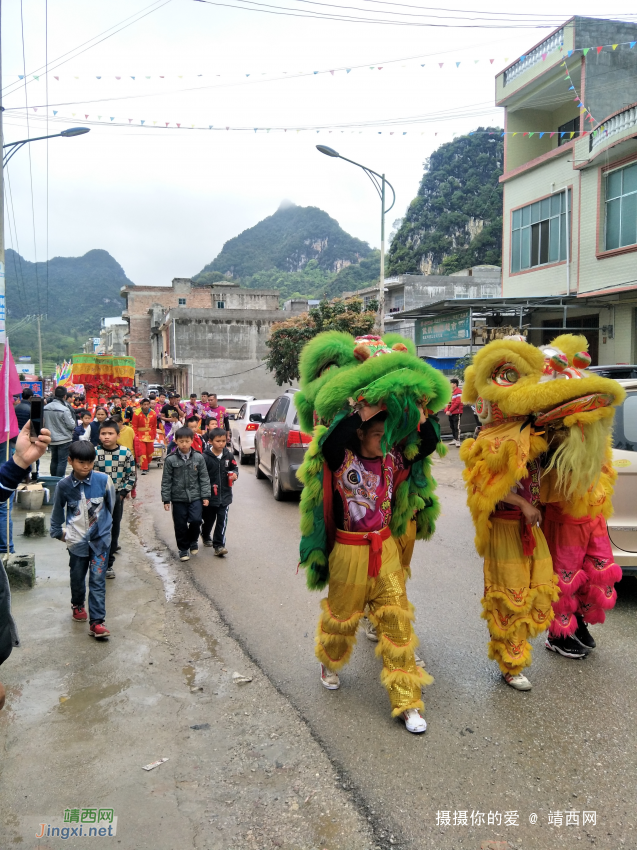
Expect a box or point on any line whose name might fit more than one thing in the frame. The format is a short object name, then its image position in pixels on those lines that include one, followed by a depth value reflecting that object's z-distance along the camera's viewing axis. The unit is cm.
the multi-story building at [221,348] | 3694
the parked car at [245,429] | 1485
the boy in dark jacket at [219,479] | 704
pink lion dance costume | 383
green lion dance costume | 344
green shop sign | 1697
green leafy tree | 2488
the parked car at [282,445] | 961
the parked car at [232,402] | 1967
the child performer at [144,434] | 1265
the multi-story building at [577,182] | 1562
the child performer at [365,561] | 349
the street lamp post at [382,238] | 1884
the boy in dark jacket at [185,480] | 664
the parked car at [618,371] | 648
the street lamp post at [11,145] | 769
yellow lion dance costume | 360
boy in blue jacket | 478
